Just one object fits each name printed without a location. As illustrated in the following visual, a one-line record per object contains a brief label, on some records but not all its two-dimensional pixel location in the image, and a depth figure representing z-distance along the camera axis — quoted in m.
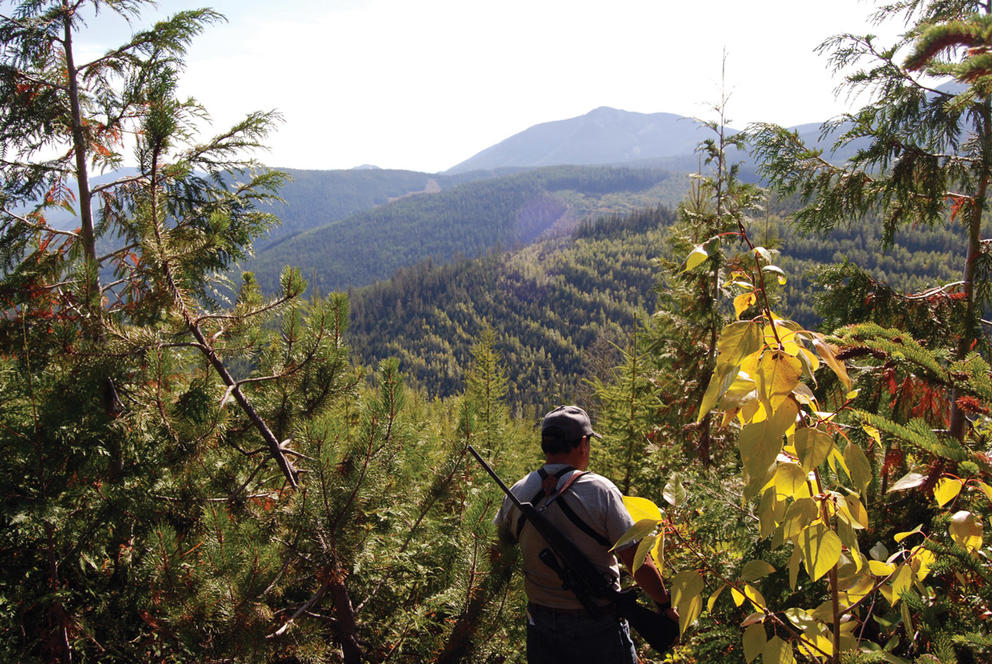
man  2.55
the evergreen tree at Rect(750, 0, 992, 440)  4.44
